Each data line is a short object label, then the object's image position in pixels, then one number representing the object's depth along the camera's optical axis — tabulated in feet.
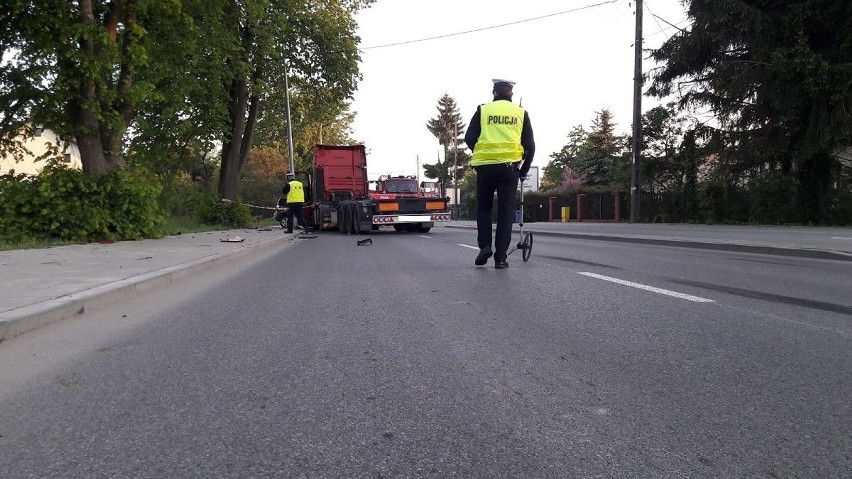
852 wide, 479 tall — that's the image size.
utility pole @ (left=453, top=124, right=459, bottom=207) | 246.58
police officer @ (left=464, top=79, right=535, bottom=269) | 27.84
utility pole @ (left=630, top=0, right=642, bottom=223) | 96.07
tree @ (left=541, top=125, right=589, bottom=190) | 271.16
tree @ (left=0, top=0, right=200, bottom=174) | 43.09
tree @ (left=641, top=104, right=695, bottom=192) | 106.11
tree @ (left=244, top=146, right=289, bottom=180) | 211.00
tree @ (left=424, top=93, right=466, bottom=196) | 312.29
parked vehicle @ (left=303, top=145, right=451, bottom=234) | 73.67
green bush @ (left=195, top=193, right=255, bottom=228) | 80.89
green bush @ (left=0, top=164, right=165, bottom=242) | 42.91
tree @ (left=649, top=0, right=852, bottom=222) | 73.10
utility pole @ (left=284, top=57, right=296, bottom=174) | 100.37
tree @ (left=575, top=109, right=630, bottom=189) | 193.29
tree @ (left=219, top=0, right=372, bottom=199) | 83.05
